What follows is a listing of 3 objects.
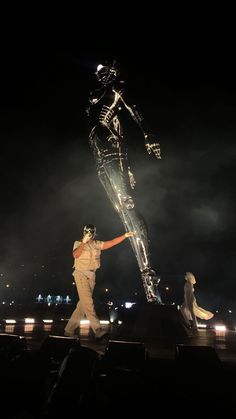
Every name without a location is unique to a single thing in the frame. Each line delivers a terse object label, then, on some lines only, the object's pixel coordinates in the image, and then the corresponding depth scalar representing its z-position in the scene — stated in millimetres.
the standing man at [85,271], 5418
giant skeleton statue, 6453
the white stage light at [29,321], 8828
